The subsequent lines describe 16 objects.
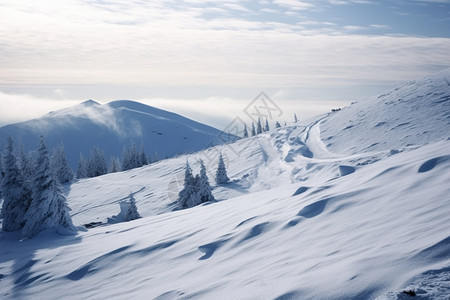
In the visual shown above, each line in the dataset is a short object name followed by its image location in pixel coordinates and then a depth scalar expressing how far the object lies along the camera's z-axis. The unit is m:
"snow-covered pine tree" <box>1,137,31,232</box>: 24.56
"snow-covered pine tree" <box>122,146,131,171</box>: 79.38
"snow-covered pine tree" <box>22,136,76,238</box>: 20.98
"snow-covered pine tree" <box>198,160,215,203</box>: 34.78
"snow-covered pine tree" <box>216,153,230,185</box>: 44.06
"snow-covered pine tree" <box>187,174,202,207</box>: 34.69
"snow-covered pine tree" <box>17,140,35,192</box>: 40.47
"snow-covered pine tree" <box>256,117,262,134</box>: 114.06
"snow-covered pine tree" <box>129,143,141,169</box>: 79.19
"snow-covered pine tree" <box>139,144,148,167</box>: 80.75
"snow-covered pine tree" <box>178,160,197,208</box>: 35.47
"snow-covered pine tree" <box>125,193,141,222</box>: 32.97
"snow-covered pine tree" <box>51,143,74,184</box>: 65.50
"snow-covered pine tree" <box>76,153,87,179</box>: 79.06
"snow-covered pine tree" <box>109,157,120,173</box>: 81.75
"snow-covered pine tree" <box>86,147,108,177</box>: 78.94
